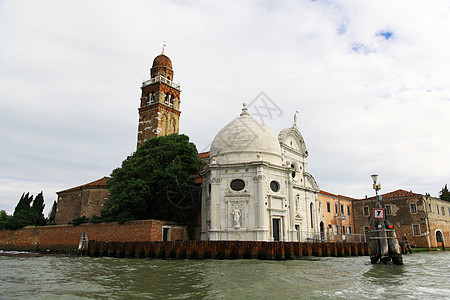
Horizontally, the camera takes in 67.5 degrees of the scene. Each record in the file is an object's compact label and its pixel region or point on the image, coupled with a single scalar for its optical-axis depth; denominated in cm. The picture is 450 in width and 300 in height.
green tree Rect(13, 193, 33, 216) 4893
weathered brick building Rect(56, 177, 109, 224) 3728
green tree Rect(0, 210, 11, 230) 3666
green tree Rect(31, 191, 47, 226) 3697
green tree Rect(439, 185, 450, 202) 5250
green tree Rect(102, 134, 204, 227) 2741
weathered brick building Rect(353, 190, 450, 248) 3756
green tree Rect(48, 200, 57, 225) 6790
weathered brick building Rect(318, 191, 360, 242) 4053
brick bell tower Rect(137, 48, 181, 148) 4750
